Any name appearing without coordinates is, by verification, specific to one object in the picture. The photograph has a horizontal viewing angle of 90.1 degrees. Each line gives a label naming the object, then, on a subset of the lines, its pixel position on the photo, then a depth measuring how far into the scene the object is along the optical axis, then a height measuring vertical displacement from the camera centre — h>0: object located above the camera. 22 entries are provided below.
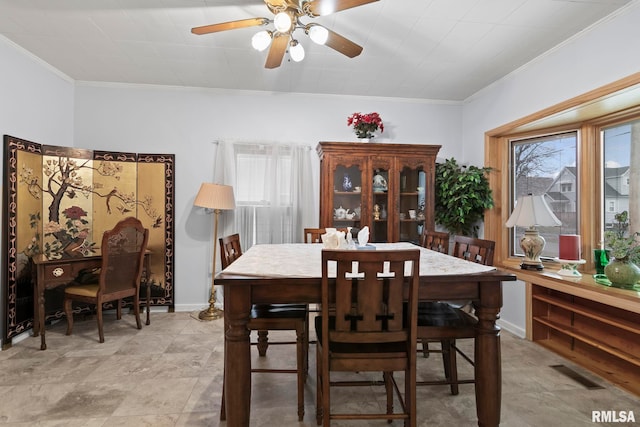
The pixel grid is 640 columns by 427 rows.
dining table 1.47 -0.40
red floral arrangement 3.56 +1.04
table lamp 2.73 -0.04
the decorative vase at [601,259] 2.60 -0.34
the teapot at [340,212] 3.58 +0.04
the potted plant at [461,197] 3.47 +0.22
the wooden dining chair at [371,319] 1.35 -0.46
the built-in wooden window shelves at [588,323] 2.17 -0.85
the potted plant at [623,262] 2.23 -0.32
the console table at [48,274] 2.66 -0.51
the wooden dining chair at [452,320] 1.64 -0.57
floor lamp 3.28 +0.13
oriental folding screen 2.72 +0.06
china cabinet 3.49 +0.32
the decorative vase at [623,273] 2.22 -0.39
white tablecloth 1.56 -0.27
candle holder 2.67 -0.43
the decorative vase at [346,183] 3.56 +0.37
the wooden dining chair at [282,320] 1.79 -0.59
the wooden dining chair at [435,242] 2.50 -0.22
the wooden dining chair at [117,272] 2.80 -0.53
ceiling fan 1.75 +1.12
